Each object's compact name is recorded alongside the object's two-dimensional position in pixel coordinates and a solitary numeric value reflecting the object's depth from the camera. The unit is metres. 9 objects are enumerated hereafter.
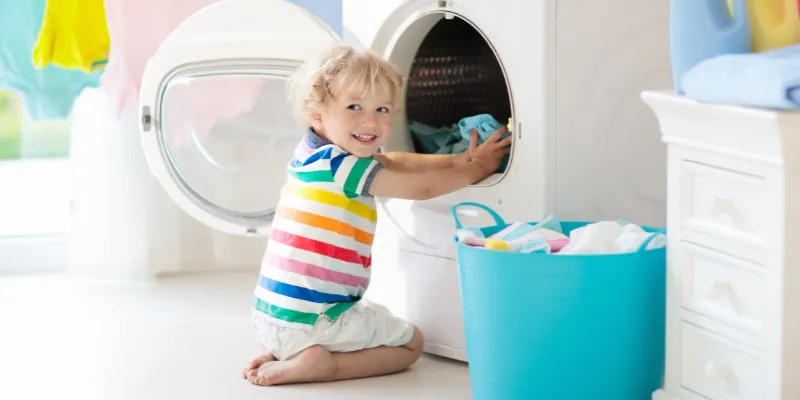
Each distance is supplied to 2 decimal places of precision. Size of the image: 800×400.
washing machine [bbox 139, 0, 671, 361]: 2.94
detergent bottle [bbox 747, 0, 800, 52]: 2.54
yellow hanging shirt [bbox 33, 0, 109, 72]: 3.57
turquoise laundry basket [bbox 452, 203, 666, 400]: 2.68
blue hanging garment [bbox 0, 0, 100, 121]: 3.60
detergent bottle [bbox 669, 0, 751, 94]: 2.56
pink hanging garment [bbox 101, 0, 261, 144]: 3.36
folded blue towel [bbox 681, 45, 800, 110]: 2.37
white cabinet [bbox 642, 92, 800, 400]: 2.42
